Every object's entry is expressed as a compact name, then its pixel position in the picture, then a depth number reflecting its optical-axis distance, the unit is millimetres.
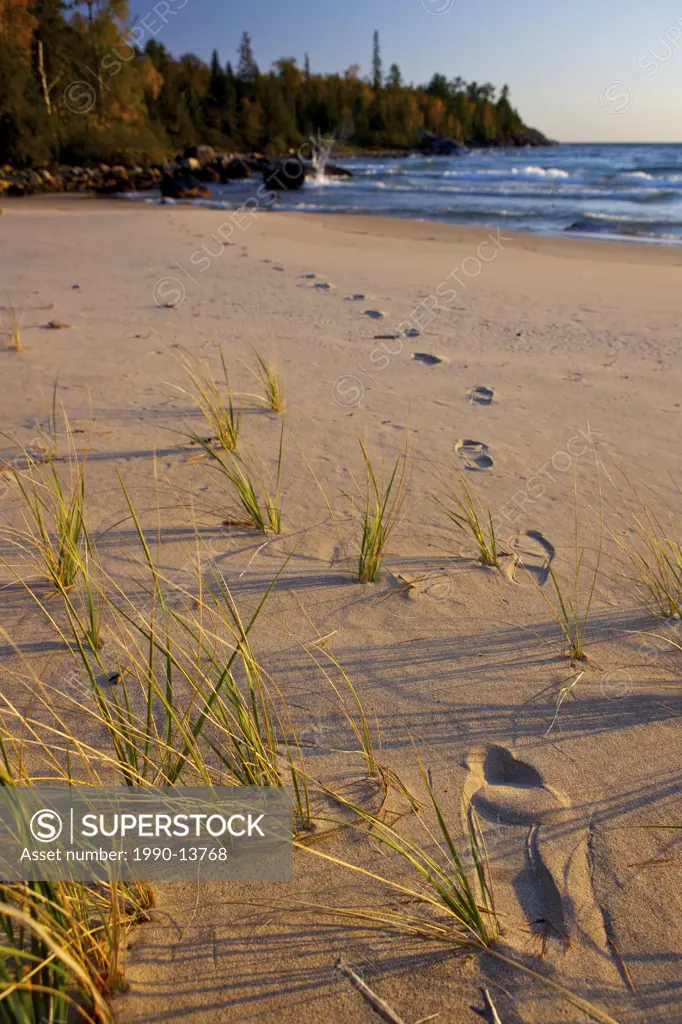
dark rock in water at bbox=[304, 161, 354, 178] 26203
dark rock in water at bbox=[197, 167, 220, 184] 22391
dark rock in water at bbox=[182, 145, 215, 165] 26877
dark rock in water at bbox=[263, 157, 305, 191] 20839
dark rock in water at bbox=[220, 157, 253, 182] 23688
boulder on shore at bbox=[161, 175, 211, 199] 16500
